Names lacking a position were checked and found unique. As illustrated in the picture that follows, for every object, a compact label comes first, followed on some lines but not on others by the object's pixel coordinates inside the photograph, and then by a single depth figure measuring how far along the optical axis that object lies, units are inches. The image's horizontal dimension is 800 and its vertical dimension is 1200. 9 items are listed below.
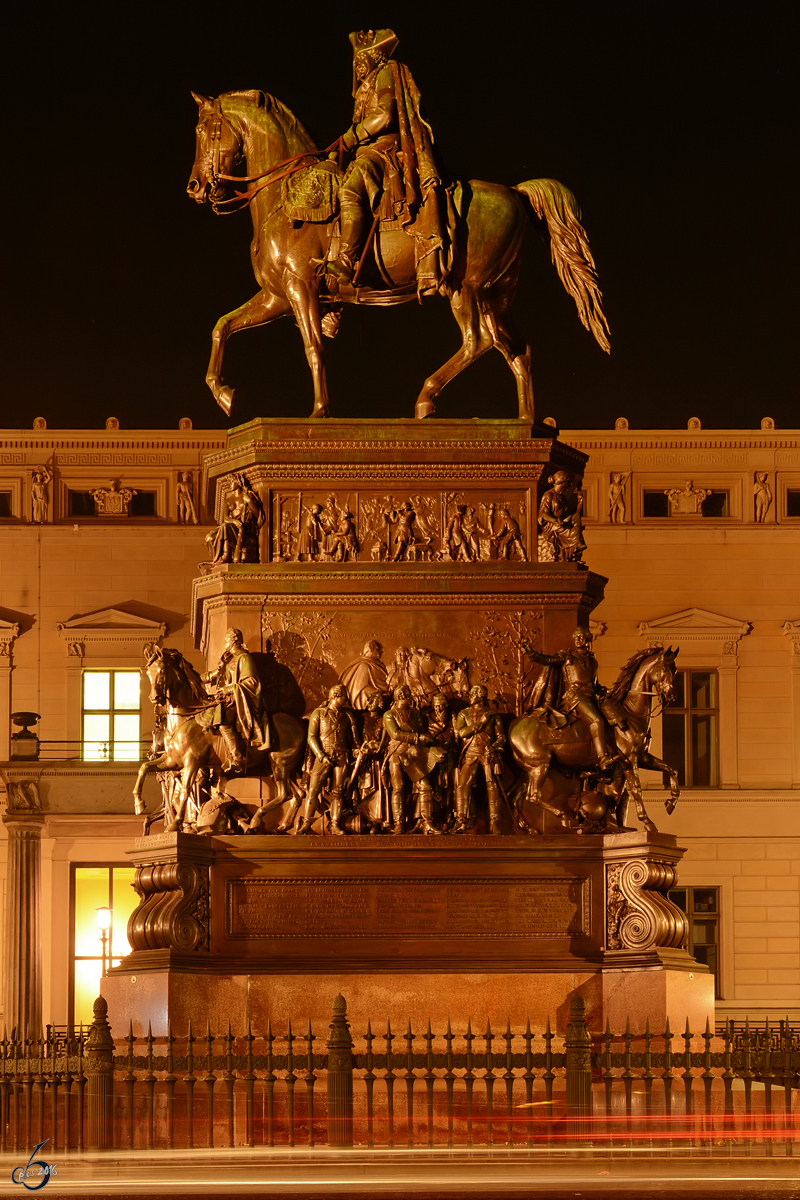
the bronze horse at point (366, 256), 889.5
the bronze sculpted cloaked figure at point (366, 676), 823.1
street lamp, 1777.6
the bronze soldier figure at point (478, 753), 802.8
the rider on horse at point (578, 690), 815.7
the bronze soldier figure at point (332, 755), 802.8
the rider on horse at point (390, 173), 879.1
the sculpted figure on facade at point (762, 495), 2171.5
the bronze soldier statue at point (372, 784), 805.9
